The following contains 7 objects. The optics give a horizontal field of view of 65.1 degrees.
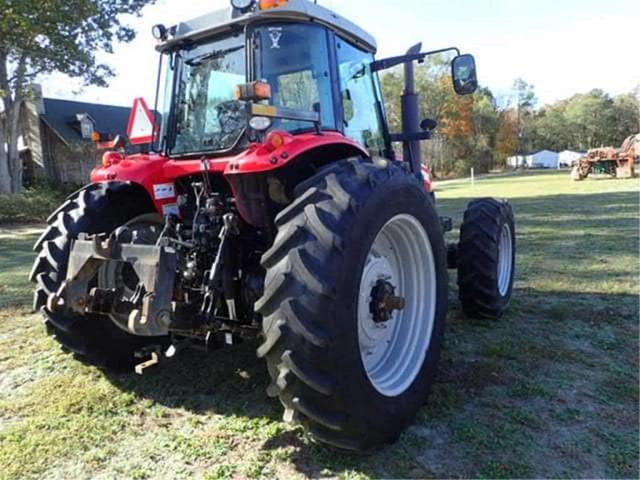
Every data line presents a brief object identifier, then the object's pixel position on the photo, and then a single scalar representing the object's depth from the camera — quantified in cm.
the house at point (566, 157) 6183
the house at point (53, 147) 2522
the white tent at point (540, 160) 6419
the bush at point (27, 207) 1705
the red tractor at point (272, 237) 223
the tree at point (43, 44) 1612
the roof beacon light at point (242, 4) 281
